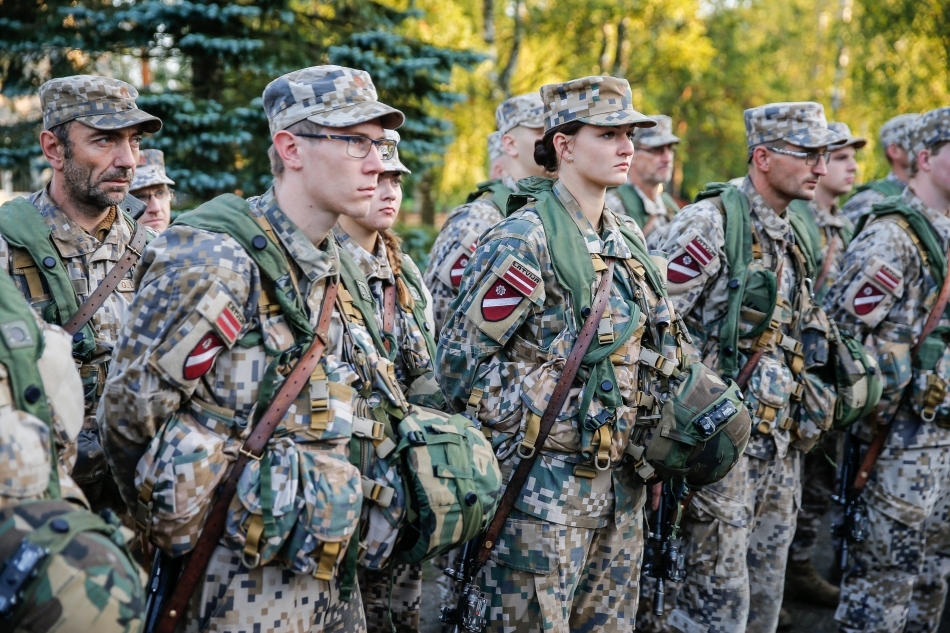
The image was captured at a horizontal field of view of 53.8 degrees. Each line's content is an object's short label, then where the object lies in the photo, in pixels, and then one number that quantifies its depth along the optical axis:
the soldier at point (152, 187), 5.84
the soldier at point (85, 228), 3.85
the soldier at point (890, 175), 8.74
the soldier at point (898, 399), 5.39
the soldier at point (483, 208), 6.21
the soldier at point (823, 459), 6.73
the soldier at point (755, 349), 4.82
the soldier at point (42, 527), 2.24
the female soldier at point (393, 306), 4.30
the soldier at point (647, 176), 8.09
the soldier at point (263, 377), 2.84
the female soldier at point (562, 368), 3.86
